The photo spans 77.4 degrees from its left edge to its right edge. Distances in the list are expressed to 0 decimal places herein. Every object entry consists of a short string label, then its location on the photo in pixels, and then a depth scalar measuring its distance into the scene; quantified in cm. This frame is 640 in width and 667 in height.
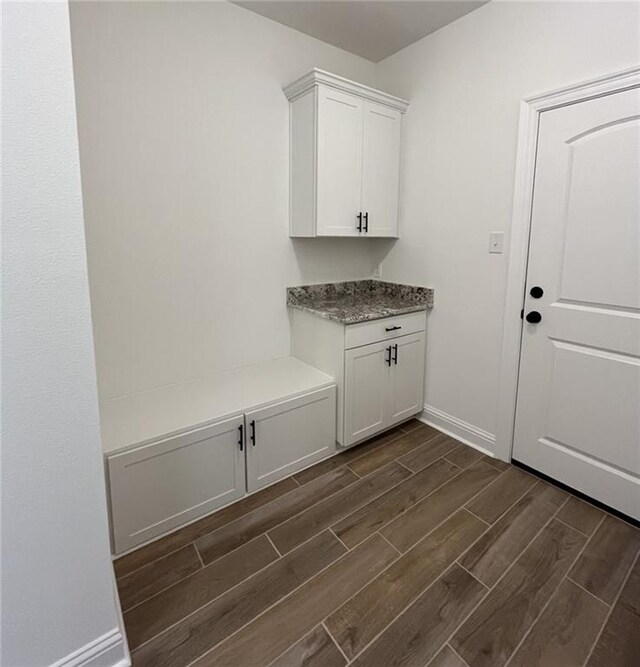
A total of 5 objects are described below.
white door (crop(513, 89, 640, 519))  181
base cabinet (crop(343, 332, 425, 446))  242
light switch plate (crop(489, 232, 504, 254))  229
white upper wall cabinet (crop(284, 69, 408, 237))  236
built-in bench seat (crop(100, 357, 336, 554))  172
